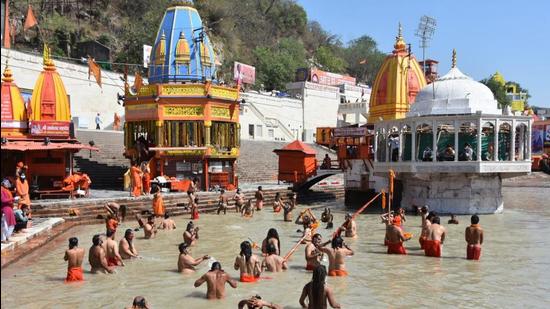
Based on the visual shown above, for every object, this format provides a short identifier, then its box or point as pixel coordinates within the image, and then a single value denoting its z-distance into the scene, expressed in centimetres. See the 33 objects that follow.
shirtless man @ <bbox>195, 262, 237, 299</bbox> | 873
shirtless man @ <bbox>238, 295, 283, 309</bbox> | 702
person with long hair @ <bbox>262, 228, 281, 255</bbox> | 1117
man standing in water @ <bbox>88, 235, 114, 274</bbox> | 1036
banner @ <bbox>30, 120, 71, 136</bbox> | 1908
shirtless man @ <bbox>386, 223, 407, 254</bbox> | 1273
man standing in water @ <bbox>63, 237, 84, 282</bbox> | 978
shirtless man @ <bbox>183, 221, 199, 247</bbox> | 1317
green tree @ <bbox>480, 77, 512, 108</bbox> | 8044
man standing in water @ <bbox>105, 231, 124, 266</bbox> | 1103
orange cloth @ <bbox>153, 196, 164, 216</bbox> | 1841
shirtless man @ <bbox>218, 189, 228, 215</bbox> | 2103
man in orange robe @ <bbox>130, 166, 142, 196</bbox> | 2042
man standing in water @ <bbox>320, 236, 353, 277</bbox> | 1043
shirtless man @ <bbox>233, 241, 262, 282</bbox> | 984
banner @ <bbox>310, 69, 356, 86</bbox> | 6112
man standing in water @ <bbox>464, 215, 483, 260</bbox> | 1188
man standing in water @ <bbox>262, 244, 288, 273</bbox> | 1072
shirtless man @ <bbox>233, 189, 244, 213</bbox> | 2166
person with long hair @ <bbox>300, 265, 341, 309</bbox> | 684
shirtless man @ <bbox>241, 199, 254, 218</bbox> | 2009
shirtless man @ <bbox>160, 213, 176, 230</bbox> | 1673
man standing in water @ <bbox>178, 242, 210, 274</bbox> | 1066
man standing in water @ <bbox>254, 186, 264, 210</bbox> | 2212
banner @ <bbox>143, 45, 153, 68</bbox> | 4038
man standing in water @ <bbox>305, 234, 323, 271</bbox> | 1078
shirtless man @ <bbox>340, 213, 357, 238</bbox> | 1535
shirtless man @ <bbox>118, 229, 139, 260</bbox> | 1192
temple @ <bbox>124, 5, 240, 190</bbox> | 2352
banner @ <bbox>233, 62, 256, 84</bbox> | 5031
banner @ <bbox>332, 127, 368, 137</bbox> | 2397
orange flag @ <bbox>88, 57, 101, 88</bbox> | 2547
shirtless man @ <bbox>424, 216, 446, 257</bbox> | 1238
